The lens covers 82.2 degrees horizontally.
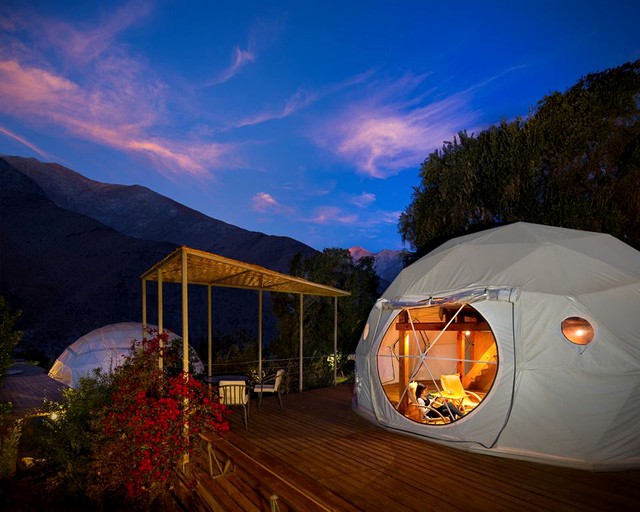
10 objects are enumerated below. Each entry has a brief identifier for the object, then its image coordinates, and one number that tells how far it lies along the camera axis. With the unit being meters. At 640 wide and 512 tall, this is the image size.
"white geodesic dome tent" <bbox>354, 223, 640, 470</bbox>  4.10
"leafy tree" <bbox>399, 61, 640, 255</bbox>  11.15
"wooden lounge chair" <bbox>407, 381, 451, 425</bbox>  5.96
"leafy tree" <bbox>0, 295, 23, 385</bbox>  5.59
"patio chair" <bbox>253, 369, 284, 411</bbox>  6.33
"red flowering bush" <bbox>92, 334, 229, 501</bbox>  3.33
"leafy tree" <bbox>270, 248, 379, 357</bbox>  12.48
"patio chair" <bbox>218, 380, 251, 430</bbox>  5.58
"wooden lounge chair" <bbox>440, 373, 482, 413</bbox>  6.91
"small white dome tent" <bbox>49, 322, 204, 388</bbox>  10.03
